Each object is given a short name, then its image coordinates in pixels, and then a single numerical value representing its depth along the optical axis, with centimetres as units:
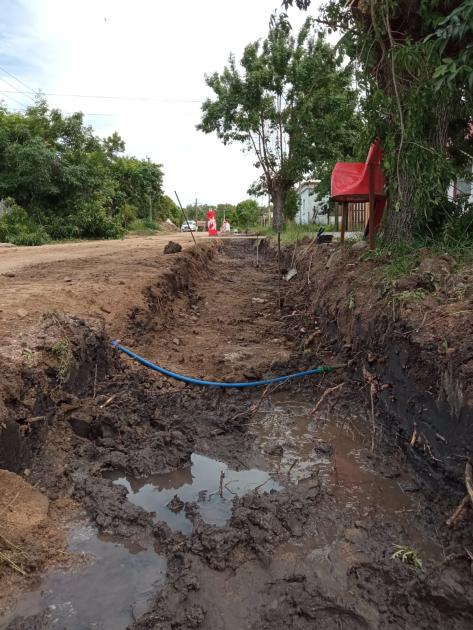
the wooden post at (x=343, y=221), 762
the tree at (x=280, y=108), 1772
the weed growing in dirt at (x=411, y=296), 409
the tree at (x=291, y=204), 2410
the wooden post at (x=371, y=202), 588
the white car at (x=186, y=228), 4314
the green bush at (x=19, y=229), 1588
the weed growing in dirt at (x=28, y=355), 378
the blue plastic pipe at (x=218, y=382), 507
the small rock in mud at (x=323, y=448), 393
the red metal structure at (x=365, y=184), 598
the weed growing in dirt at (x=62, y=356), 412
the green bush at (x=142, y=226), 2887
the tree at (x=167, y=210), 3918
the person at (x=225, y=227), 3883
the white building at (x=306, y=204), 2825
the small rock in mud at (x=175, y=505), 320
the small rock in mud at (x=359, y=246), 688
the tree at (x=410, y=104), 455
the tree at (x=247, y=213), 4419
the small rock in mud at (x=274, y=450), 393
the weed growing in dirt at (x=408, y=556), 257
